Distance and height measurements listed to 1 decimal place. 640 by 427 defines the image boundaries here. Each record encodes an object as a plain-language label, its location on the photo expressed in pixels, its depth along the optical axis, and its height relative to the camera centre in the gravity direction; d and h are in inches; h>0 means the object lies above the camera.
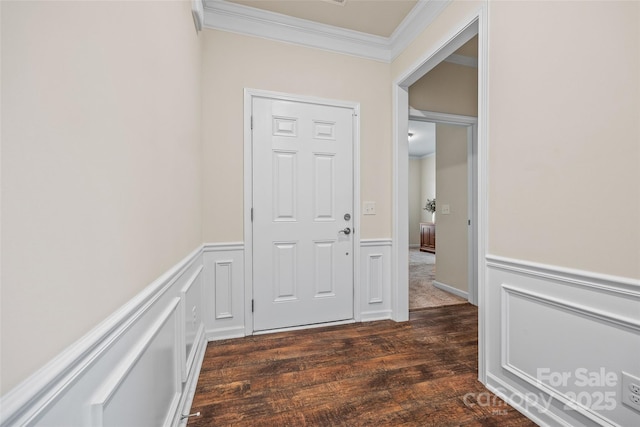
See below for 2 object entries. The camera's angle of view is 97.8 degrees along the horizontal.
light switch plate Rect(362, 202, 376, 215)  104.6 +1.3
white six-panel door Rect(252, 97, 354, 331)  94.3 -0.5
